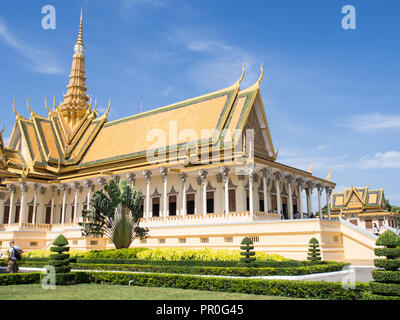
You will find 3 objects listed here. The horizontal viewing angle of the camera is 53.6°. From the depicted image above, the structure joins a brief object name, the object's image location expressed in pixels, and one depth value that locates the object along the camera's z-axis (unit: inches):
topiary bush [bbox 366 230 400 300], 347.3
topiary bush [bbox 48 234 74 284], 513.7
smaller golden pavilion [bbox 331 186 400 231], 1937.7
